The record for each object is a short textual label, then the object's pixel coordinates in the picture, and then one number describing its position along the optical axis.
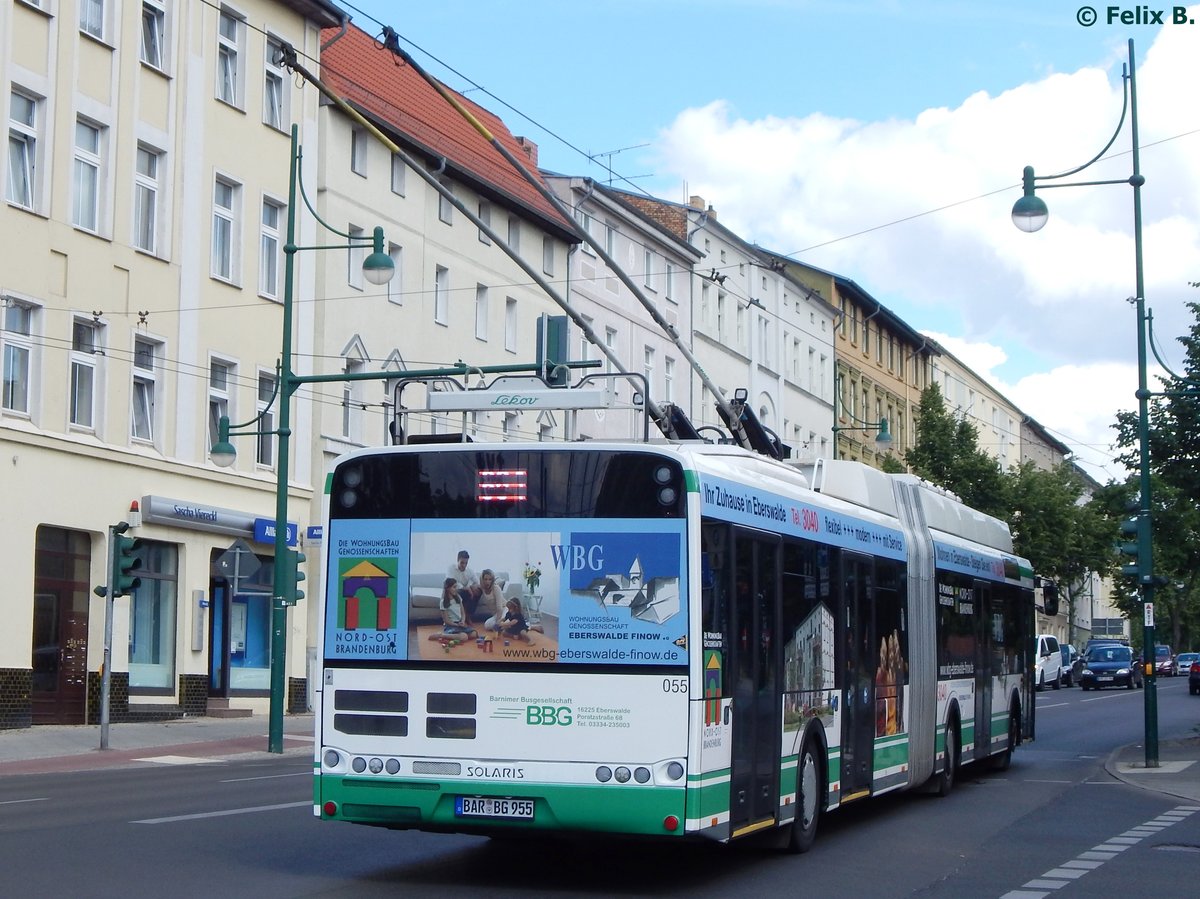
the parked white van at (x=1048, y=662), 67.12
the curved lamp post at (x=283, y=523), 26.20
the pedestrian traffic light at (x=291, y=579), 26.39
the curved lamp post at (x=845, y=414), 76.74
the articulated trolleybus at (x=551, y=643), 10.72
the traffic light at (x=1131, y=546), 25.13
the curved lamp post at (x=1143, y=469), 24.20
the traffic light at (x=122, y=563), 24.53
